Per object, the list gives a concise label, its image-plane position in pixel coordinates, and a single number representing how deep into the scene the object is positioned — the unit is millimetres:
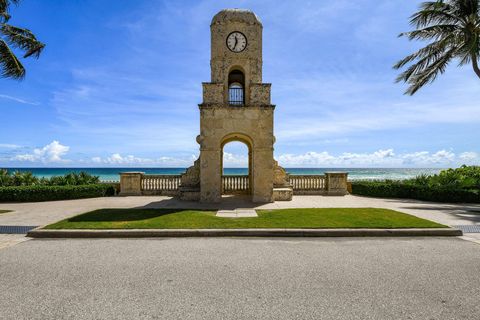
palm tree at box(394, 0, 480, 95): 16266
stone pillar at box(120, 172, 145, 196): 17469
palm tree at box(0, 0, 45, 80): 12094
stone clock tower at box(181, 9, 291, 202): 14227
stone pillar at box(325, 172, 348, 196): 17969
